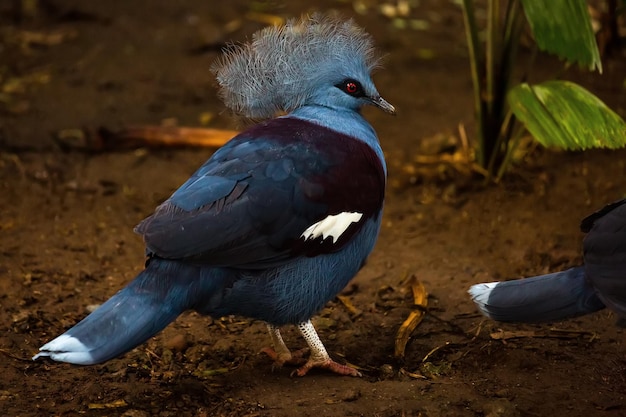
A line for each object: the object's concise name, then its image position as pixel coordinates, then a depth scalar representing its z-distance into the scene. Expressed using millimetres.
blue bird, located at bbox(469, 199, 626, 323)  5457
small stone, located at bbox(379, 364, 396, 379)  6156
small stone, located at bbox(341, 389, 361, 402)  5739
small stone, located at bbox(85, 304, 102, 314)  7027
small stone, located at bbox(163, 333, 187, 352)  6555
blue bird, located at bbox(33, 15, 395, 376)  5449
